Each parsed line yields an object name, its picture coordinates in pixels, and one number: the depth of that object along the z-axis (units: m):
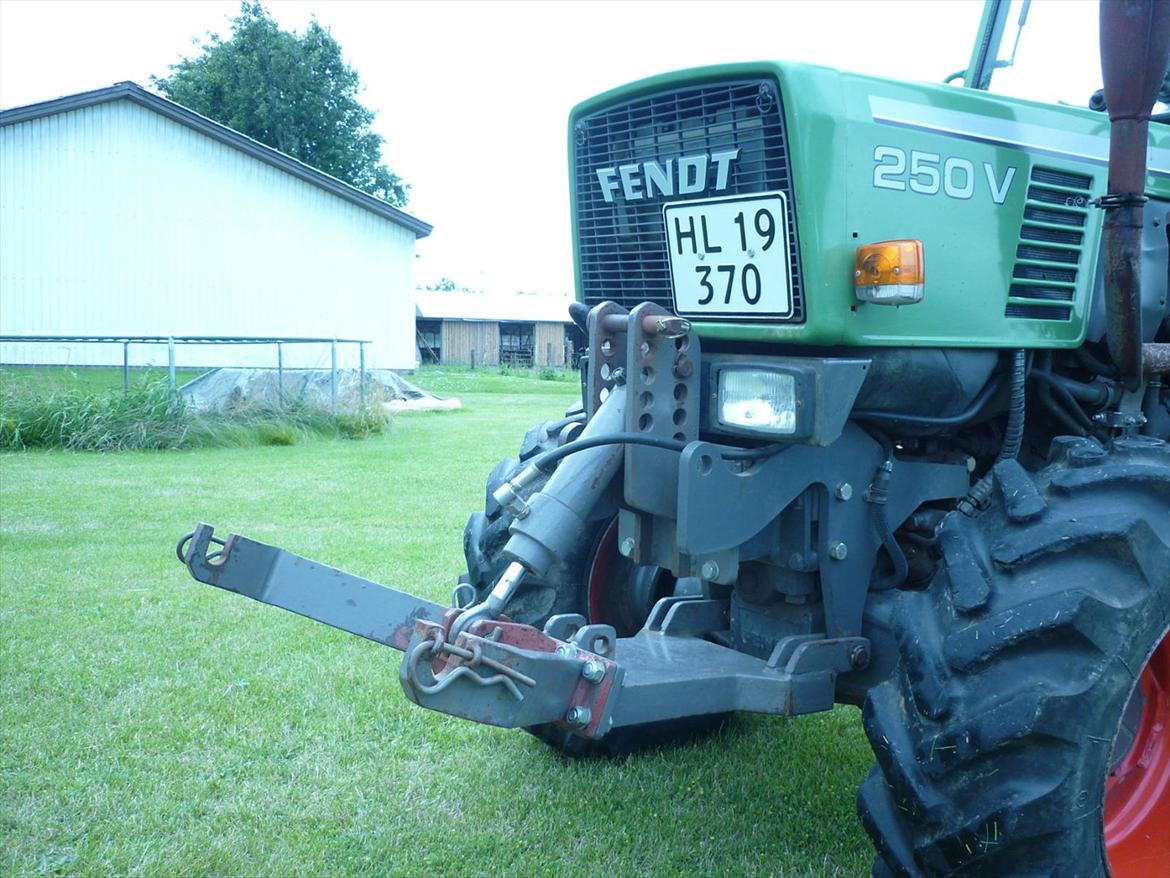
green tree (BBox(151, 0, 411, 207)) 45.34
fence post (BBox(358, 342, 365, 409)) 16.11
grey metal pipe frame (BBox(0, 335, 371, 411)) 13.81
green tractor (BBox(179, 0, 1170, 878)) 2.28
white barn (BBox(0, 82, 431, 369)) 23.55
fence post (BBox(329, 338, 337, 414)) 15.52
